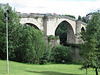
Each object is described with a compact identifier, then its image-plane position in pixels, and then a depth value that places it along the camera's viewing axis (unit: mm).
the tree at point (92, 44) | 16047
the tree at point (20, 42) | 27312
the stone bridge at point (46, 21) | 35184
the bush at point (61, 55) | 34331
